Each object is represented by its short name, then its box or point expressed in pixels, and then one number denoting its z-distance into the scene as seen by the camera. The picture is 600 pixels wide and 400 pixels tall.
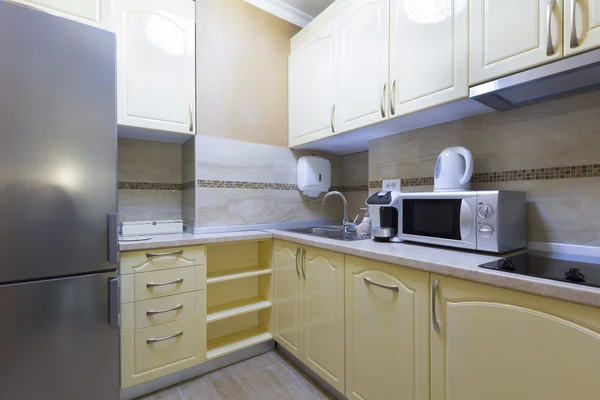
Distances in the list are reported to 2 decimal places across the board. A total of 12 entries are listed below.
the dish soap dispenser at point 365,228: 1.84
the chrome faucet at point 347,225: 2.11
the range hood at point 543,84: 0.93
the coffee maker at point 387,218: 1.49
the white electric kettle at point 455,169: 1.34
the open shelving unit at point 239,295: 1.91
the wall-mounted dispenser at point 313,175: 2.31
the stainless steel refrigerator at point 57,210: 1.08
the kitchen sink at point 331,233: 1.71
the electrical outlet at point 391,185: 1.86
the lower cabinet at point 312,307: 1.44
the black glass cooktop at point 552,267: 0.78
